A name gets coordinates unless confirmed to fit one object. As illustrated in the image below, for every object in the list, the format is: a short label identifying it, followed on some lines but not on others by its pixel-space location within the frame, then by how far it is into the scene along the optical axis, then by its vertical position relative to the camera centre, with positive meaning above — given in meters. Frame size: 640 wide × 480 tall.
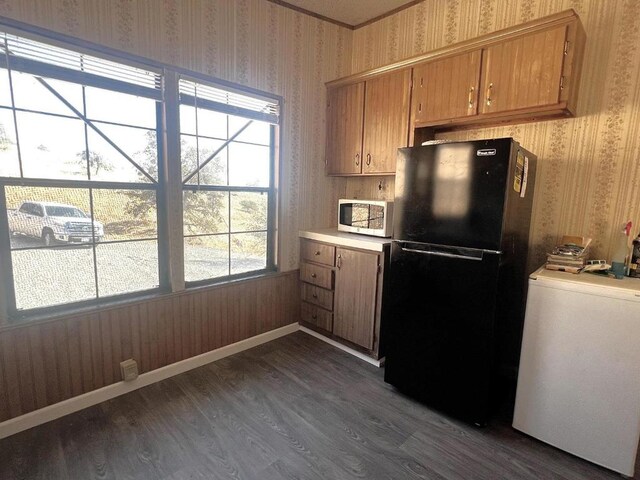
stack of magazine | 1.91 -0.32
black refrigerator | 1.80 -0.41
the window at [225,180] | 2.42 +0.09
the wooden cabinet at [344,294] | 2.59 -0.83
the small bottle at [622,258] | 1.83 -0.30
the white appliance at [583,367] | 1.58 -0.82
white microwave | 2.64 -0.18
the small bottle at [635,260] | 1.88 -0.31
